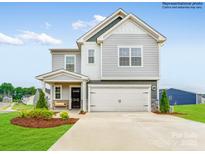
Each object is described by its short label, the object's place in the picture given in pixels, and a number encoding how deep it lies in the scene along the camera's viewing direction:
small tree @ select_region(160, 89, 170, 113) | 12.64
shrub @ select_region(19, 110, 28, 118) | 9.29
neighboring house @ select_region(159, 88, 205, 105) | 25.84
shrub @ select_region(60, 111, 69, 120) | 9.18
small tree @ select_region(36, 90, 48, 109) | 11.49
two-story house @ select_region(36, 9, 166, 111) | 13.47
